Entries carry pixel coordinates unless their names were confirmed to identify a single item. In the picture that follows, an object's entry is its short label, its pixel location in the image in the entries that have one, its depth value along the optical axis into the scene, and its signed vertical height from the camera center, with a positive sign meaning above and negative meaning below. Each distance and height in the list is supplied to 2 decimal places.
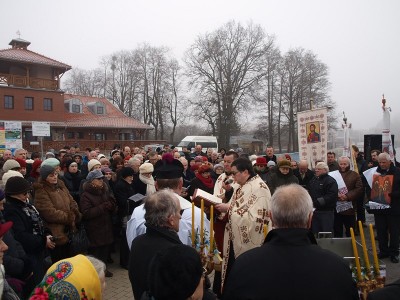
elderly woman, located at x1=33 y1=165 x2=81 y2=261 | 4.50 -0.82
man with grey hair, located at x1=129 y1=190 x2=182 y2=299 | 2.31 -0.63
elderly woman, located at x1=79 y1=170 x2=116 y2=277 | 5.27 -1.00
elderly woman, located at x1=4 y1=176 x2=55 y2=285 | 3.67 -0.81
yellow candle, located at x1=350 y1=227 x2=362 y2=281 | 2.28 -0.85
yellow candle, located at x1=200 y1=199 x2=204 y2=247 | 2.91 -0.73
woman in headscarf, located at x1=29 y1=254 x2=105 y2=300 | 1.74 -0.71
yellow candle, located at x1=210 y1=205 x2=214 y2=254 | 2.92 -0.79
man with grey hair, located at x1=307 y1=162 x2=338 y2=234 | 6.20 -1.03
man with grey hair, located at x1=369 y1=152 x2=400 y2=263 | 5.92 -1.18
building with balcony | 28.20 +4.01
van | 29.91 +0.38
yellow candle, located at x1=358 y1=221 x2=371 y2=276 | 2.29 -0.81
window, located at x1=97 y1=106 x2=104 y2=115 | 38.76 +4.35
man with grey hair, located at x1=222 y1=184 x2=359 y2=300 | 1.75 -0.68
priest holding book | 3.72 -0.76
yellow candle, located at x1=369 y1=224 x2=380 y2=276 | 2.18 -0.79
